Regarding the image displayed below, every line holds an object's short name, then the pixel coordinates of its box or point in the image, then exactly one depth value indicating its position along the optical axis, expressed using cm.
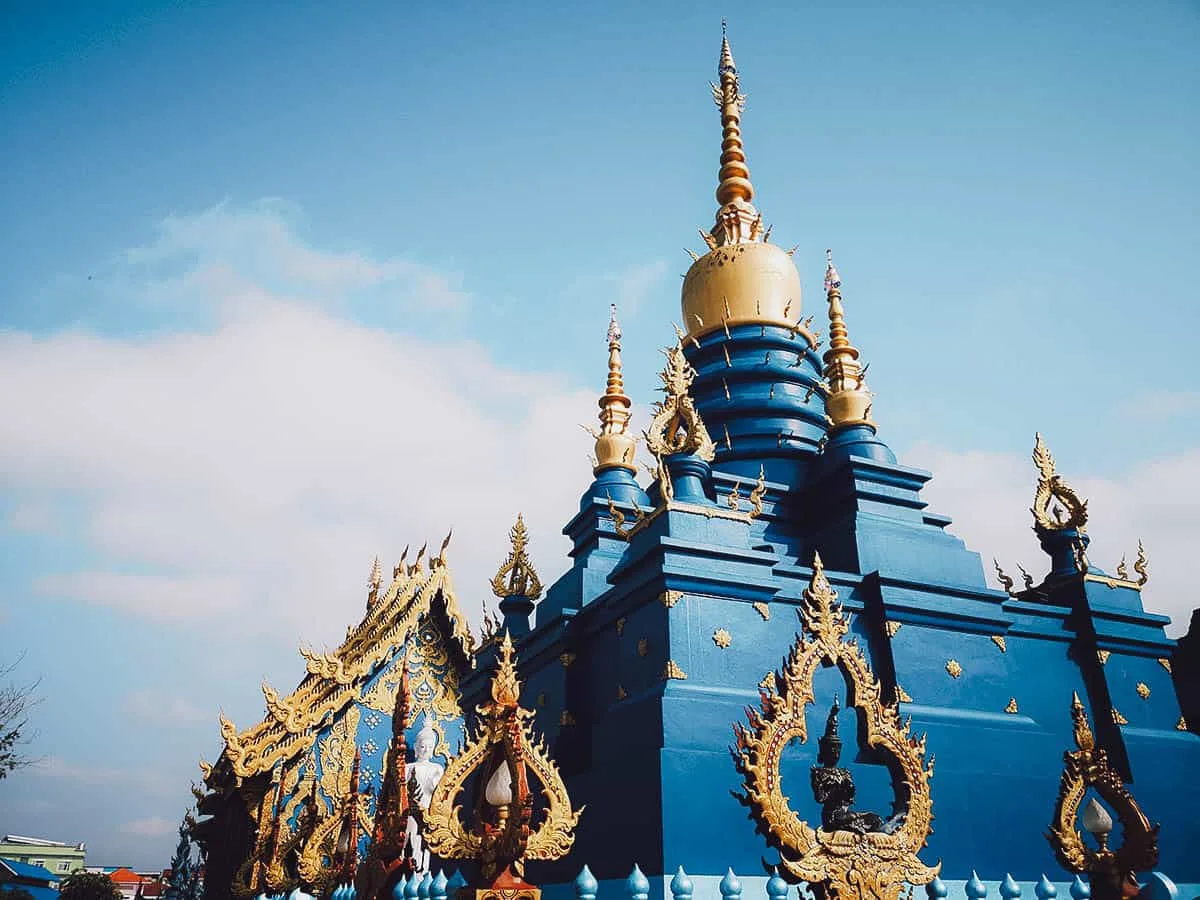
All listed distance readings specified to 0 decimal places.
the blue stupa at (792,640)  1047
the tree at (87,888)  2883
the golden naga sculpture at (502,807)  512
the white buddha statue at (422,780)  830
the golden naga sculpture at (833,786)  512
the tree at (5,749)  1827
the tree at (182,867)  1946
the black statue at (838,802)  532
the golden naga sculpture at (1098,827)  579
